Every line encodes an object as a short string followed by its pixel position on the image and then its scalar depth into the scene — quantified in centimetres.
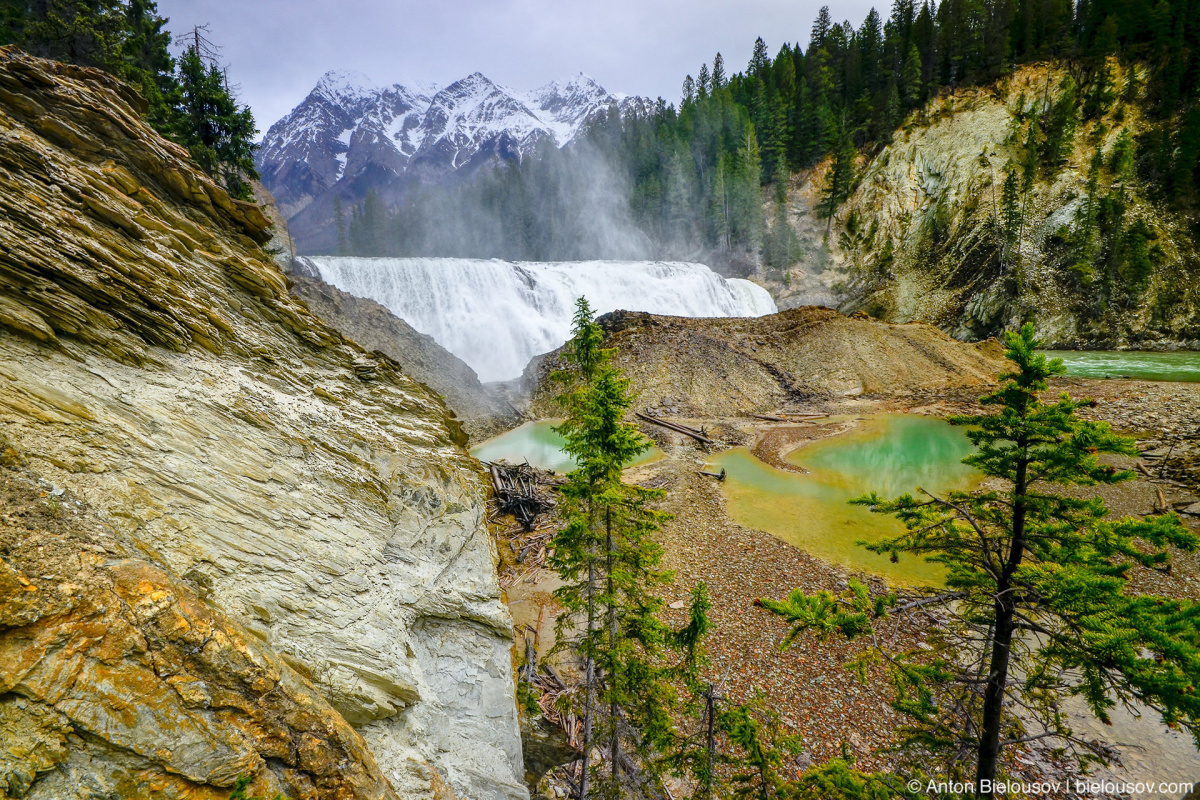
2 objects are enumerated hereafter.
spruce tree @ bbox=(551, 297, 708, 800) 587
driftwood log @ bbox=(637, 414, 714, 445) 2211
